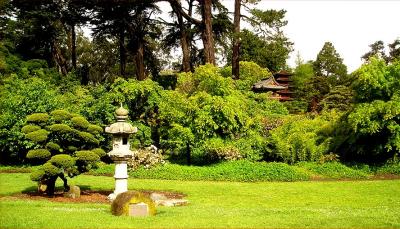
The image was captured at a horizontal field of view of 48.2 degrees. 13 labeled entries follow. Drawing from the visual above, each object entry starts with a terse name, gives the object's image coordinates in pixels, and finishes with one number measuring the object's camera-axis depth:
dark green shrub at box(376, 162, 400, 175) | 22.98
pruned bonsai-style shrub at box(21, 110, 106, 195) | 15.90
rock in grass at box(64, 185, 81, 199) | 16.47
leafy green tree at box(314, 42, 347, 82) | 53.28
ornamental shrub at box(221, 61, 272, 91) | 45.41
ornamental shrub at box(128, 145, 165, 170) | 23.08
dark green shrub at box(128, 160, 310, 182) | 21.98
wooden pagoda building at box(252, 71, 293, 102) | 42.93
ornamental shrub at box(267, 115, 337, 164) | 24.67
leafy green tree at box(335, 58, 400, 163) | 22.53
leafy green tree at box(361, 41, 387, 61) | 75.94
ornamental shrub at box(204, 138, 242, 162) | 23.81
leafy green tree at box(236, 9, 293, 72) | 27.92
